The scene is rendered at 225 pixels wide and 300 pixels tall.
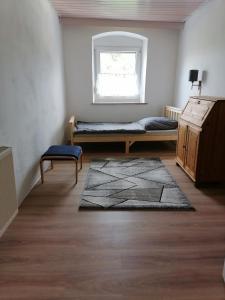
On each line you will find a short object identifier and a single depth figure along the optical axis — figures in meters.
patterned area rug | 2.44
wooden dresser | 2.66
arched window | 4.85
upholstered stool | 2.88
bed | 4.13
